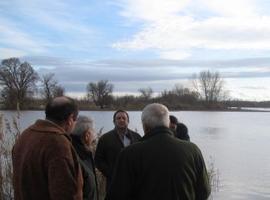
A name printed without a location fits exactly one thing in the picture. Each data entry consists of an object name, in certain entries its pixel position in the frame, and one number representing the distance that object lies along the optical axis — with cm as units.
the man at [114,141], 423
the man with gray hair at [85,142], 280
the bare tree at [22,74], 3629
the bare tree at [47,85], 3445
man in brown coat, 224
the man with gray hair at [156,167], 244
